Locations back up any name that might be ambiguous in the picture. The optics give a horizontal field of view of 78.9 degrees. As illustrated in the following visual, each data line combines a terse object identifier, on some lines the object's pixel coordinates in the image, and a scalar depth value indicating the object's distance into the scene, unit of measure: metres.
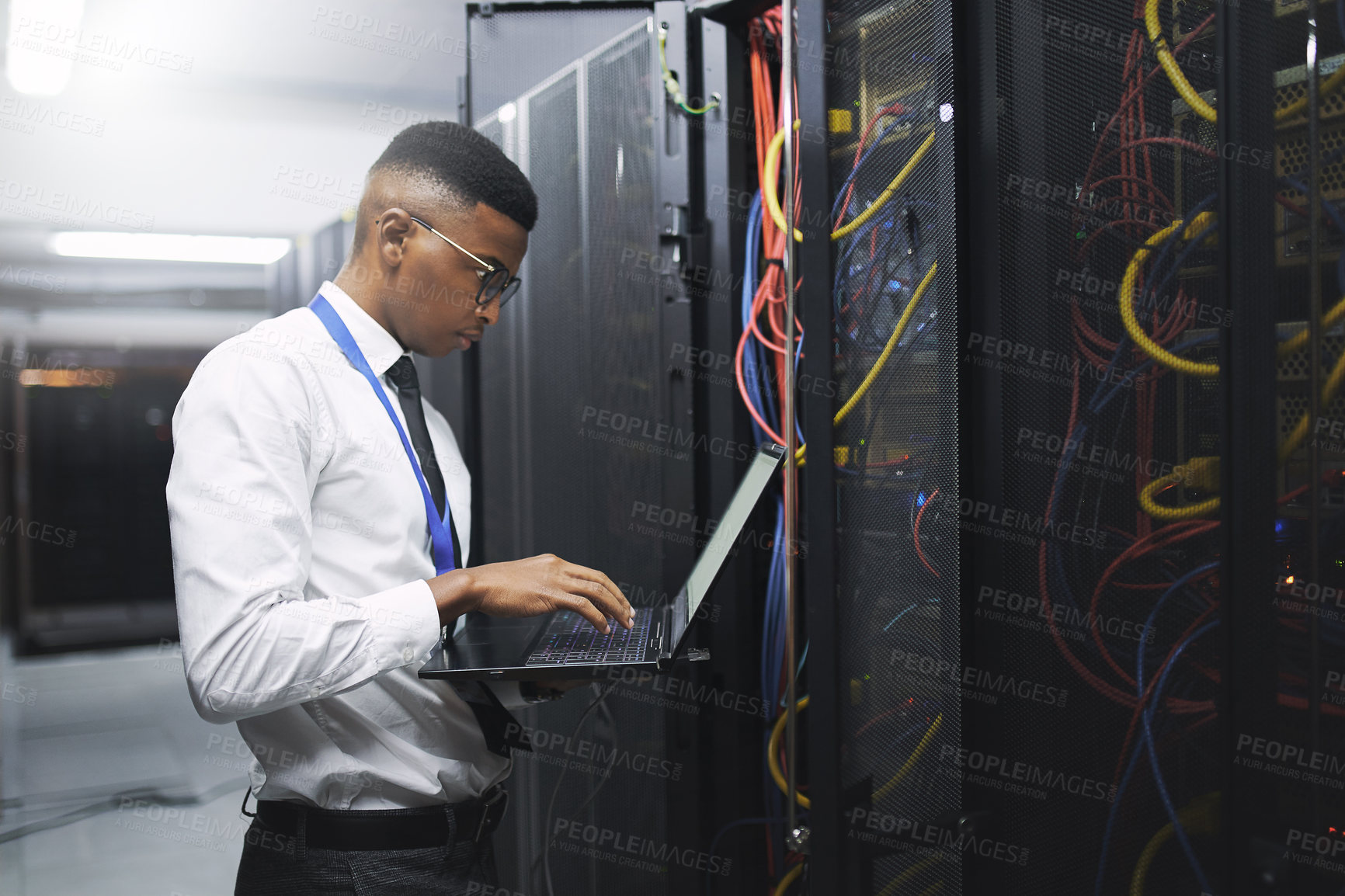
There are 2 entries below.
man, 0.89
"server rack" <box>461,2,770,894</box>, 1.57
